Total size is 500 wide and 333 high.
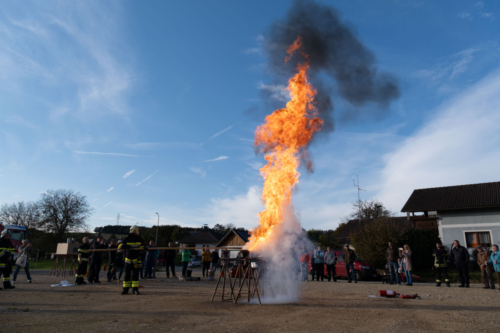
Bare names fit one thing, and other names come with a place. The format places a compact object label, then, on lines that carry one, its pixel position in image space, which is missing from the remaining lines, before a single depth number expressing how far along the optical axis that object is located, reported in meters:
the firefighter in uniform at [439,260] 13.71
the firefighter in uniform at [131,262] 9.44
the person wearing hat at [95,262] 13.15
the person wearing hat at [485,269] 12.50
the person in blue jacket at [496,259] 11.93
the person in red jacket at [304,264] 16.78
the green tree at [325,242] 44.45
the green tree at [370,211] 43.14
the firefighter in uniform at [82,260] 12.30
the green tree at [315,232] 73.32
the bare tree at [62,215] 48.09
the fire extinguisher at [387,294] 9.61
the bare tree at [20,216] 50.34
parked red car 17.19
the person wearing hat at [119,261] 12.61
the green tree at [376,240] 21.73
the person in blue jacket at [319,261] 16.73
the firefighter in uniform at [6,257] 10.01
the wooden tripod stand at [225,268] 8.19
